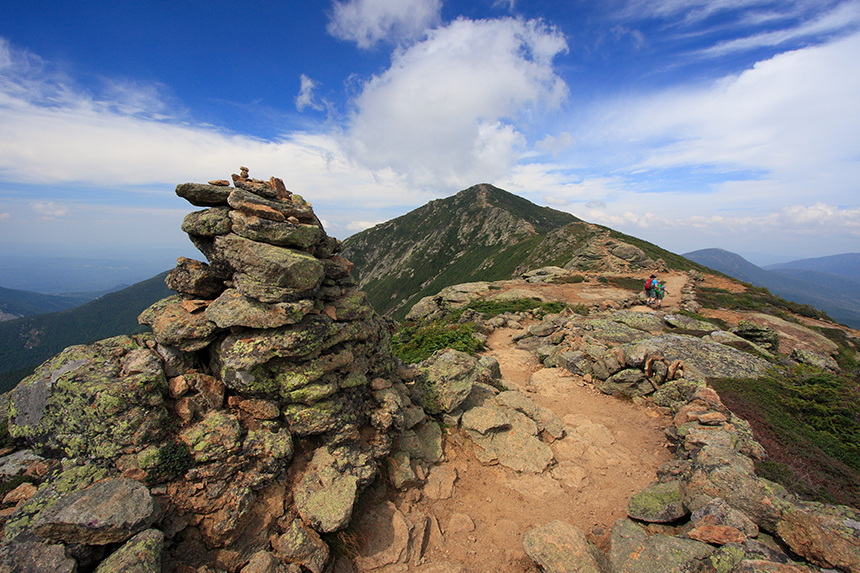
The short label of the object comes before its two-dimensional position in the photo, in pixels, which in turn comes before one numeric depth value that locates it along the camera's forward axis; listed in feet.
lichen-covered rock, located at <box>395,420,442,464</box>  34.01
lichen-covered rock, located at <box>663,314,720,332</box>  68.54
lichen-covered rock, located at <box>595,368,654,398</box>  47.73
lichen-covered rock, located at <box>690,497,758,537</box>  21.79
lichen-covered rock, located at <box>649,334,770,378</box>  48.67
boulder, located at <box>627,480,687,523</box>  25.93
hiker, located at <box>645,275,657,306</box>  100.18
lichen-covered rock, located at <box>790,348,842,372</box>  55.72
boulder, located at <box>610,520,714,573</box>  21.11
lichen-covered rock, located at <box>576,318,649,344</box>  61.05
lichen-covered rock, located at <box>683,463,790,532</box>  22.63
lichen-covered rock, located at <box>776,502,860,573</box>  18.79
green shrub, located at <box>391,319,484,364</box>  67.87
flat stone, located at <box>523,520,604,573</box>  23.68
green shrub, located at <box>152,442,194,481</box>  22.41
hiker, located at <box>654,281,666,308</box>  98.15
